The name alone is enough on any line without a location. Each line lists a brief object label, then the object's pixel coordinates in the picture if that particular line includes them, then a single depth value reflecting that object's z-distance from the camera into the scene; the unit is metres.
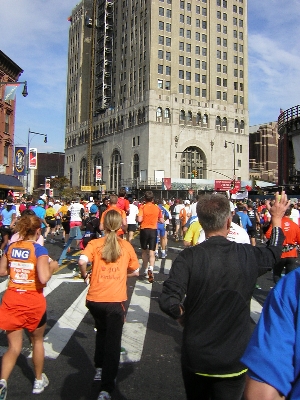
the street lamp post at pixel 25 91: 19.95
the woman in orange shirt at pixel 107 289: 4.04
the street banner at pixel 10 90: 18.31
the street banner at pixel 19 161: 35.88
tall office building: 67.00
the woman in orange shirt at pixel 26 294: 3.96
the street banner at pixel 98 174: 57.79
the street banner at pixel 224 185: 50.52
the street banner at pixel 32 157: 36.77
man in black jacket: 2.59
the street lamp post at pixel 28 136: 40.45
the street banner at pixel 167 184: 55.62
